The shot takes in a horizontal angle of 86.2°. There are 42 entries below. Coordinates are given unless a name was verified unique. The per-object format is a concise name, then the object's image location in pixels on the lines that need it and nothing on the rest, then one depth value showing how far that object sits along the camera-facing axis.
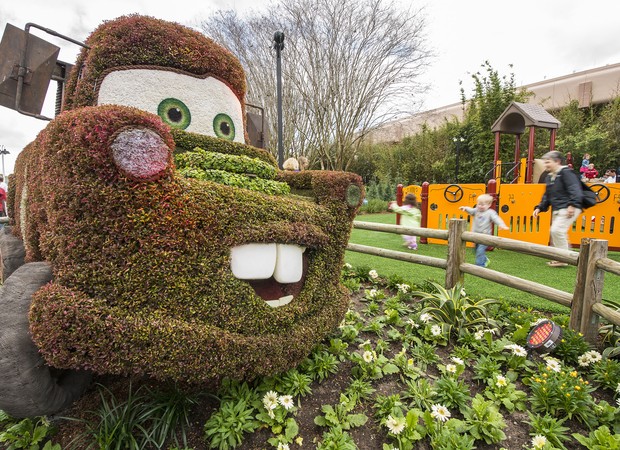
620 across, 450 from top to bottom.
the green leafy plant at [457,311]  2.97
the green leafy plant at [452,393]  2.15
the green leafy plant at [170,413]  1.79
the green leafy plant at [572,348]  2.55
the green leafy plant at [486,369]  2.40
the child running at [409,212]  6.97
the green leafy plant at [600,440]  1.74
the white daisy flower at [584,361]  2.45
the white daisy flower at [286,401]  1.95
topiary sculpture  1.31
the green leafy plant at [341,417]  1.97
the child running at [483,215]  5.12
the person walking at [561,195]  4.29
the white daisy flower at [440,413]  1.91
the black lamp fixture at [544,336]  2.53
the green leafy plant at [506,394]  2.17
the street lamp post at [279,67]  5.06
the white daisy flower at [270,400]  1.95
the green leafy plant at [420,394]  2.15
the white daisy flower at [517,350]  2.47
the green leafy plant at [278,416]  1.89
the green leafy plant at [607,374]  2.26
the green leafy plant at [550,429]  1.89
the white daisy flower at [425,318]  3.02
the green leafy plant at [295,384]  2.15
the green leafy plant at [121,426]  1.74
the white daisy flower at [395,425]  1.84
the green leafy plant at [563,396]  2.05
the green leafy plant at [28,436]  1.83
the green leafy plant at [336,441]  1.77
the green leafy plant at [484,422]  1.91
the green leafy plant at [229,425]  1.78
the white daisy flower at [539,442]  1.78
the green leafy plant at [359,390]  2.18
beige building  16.20
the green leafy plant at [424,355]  2.57
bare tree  12.95
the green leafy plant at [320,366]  2.34
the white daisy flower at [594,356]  2.43
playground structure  5.75
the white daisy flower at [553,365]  2.31
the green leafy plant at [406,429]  1.84
